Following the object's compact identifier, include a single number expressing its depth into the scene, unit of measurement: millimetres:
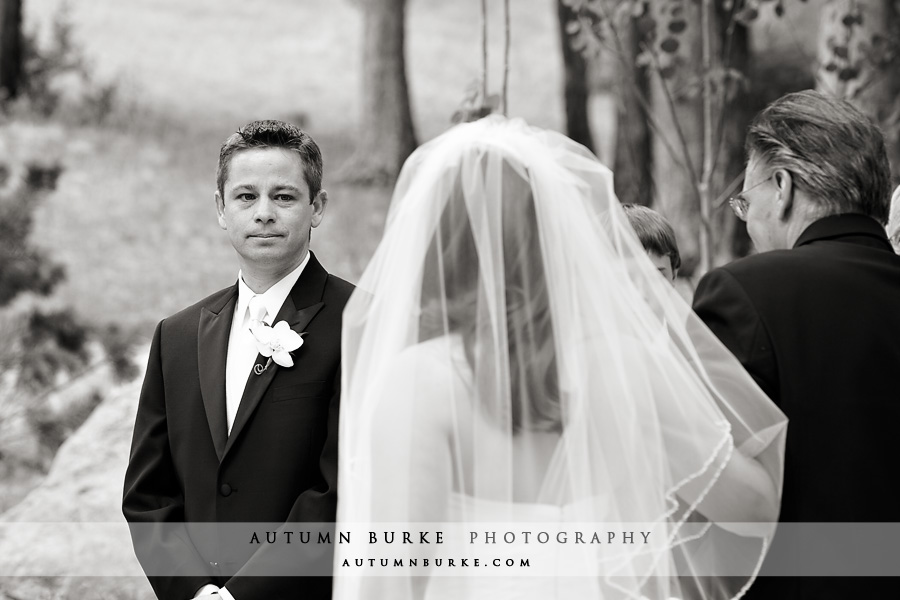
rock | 4137
